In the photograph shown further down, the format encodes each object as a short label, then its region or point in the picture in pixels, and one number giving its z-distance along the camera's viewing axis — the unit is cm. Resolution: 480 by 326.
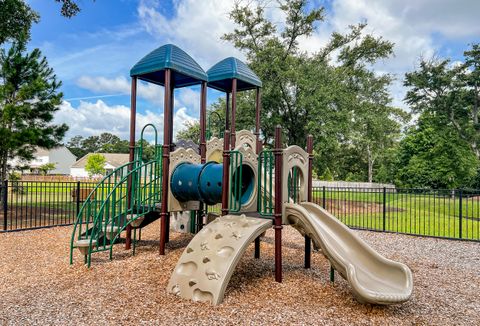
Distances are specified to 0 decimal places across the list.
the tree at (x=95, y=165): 4459
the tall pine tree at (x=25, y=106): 1222
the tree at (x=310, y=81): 1717
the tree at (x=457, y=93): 2559
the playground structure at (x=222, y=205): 425
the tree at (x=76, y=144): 8934
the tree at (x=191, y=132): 2902
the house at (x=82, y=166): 5653
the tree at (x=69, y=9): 917
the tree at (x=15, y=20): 1016
